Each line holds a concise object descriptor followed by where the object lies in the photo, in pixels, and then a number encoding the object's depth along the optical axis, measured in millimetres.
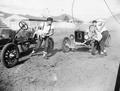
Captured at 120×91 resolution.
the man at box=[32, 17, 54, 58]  6535
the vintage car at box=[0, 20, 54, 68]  5221
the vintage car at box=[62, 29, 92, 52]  7980
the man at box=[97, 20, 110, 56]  7484
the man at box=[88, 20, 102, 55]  7379
